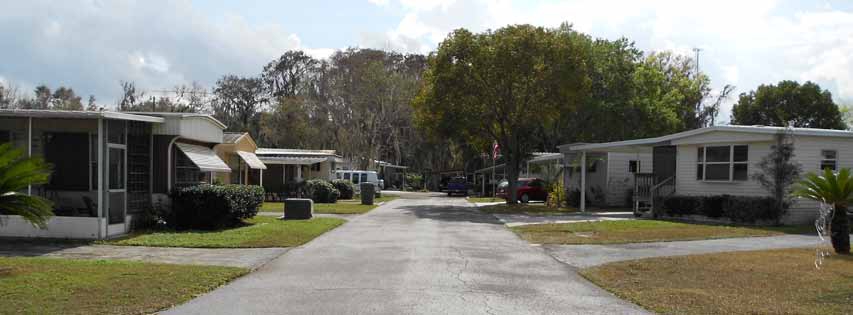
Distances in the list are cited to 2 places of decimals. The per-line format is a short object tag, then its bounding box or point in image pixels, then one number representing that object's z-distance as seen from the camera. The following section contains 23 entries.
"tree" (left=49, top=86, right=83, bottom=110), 54.99
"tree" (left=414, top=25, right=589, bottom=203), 29.81
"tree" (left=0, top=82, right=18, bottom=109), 51.30
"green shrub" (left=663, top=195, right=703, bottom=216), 22.94
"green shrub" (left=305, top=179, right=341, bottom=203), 31.61
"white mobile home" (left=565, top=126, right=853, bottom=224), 21.08
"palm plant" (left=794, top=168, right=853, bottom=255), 13.53
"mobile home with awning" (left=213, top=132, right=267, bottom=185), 26.86
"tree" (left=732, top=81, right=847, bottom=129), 55.97
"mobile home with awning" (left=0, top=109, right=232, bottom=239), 14.60
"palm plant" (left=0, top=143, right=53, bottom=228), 10.23
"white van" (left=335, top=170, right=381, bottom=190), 41.59
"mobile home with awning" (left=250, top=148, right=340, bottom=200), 32.46
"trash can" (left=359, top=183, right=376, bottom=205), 30.67
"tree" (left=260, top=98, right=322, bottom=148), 51.66
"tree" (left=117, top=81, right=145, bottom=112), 60.17
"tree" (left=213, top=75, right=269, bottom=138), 67.00
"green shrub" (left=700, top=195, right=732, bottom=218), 22.12
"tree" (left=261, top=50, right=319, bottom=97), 62.21
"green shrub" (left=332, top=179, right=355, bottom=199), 37.16
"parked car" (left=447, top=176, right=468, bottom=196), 50.59
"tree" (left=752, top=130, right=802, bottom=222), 20.48
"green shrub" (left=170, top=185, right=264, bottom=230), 17.16
